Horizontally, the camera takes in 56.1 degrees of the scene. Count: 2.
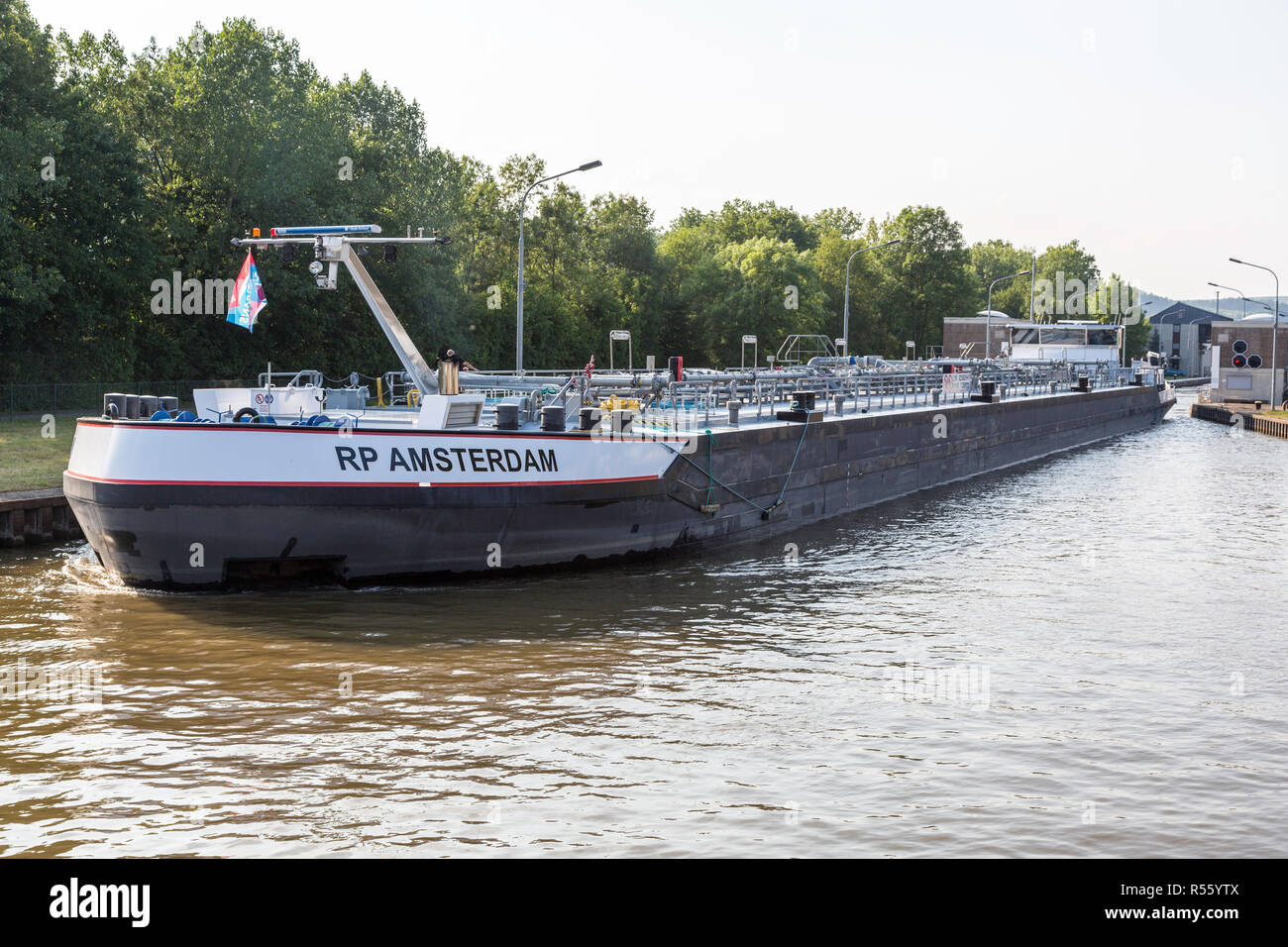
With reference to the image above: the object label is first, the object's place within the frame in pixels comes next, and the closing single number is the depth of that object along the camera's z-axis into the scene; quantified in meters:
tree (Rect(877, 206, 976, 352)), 112.88
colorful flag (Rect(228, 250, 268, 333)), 17.72
